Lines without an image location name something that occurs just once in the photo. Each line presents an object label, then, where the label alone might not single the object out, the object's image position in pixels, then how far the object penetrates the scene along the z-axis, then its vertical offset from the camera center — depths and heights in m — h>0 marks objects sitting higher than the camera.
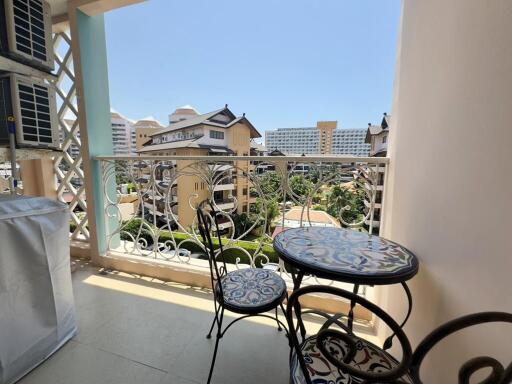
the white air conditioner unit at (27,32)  1.56 +0.95
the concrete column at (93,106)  2.07 +0.56
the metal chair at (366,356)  0.43 -0.43
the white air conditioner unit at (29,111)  1.60 +0.40
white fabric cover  1.06 -0.58
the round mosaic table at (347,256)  0.84 -0.36
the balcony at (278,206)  0.65 -0.22
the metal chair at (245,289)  1.09 -0.62
